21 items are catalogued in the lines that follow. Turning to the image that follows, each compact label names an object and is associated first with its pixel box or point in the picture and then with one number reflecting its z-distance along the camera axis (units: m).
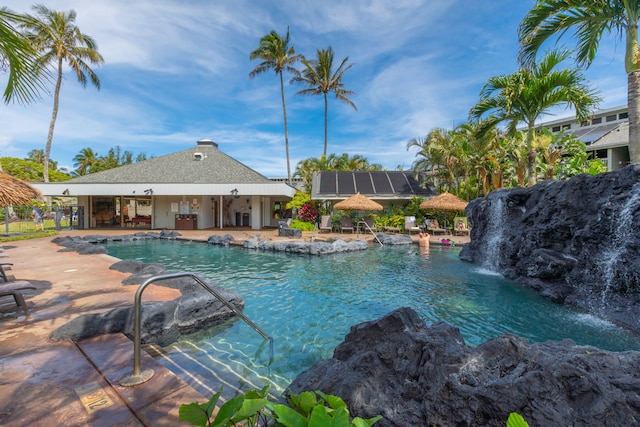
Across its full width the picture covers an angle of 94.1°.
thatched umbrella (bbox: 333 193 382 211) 18.39
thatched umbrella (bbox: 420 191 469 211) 17.81
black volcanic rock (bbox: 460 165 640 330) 6.15
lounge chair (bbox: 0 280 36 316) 4.51
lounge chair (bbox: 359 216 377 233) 20.41
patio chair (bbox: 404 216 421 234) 19.00
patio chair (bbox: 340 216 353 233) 20.73
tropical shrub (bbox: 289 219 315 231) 21.89
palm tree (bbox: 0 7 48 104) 2.92
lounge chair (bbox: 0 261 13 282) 5.68
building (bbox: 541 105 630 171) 23.42
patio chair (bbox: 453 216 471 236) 18.55
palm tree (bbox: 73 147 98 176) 49.88
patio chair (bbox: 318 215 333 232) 20.90
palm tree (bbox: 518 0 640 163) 6.29
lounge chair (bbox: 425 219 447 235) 18.62
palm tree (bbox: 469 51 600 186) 9.96
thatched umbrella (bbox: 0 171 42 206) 8.58
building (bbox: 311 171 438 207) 21.94
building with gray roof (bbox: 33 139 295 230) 20.44
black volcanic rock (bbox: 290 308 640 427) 2.27
